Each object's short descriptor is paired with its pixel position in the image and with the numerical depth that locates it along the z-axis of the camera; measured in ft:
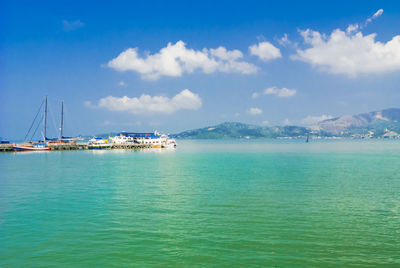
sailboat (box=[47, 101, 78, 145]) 392.92
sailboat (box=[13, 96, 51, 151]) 342.48
